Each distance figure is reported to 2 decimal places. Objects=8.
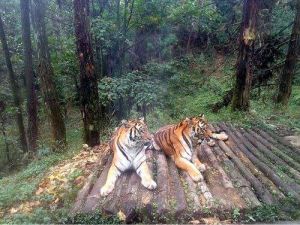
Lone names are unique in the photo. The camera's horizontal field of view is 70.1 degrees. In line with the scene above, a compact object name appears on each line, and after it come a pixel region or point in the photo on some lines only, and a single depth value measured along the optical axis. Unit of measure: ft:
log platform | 9.04
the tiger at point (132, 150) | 10.71
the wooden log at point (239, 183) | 9.48
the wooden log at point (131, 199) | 8.93
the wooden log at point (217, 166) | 10.51
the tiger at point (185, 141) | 11.56
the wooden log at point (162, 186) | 9.00
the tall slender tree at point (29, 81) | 21.92
